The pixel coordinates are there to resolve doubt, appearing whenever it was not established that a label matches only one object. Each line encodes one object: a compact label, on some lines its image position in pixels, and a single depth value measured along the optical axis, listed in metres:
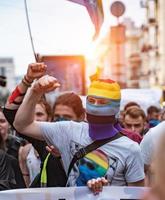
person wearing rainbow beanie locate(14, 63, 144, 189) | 2.86
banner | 2.93
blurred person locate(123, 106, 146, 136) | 5.91
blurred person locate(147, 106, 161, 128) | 9.20
